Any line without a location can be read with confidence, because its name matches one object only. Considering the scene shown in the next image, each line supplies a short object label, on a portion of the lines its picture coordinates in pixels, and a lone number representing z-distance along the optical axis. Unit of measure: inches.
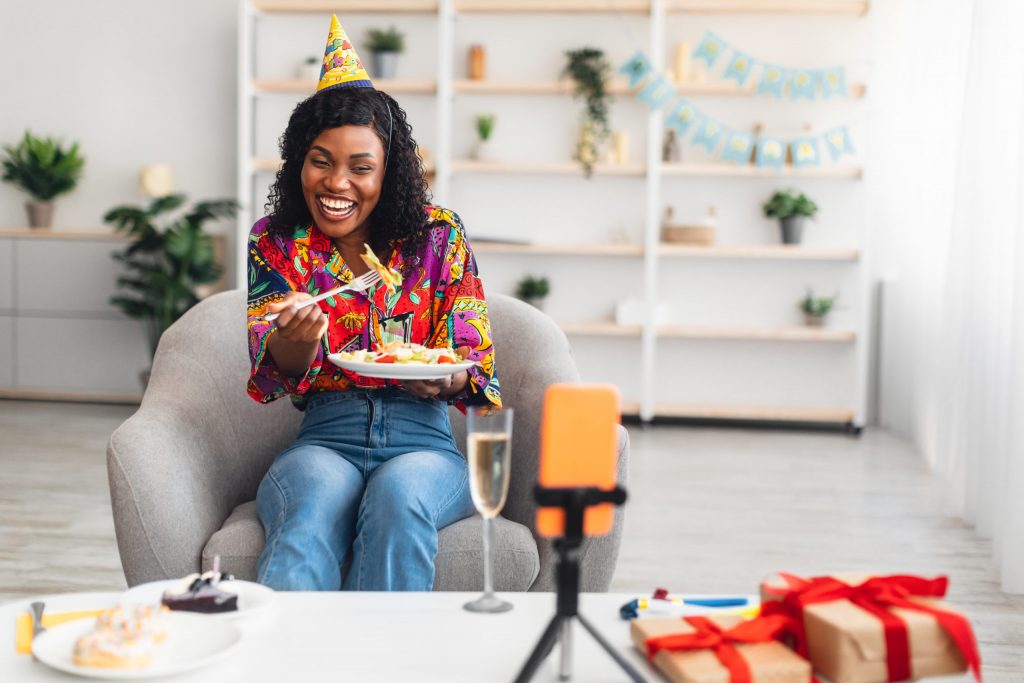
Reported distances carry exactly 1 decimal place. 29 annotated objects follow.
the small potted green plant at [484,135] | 212.4
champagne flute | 42.6
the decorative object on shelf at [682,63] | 208.1
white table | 40.7
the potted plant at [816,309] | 207.4
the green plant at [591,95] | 209.2
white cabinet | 219.6
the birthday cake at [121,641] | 39.9
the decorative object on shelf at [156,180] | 219.6
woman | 62.5
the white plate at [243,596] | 46.1
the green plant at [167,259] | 205.6
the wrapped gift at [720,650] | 38.7
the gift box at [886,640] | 38.8
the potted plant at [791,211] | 204.5
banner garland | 202.7
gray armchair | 63.8
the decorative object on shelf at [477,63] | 213.0
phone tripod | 37.3
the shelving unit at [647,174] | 204.5
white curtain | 114.1
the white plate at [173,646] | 39.7
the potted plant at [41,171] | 218.8
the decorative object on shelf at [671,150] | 210.2
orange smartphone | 37.2
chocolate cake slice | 46.2
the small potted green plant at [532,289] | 213.3
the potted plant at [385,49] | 213.2
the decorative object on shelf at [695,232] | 205.8
